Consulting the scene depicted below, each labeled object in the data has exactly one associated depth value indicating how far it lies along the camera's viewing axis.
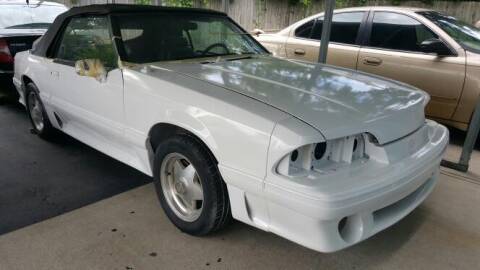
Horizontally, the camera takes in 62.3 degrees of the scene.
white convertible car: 2.00
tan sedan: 4.36
